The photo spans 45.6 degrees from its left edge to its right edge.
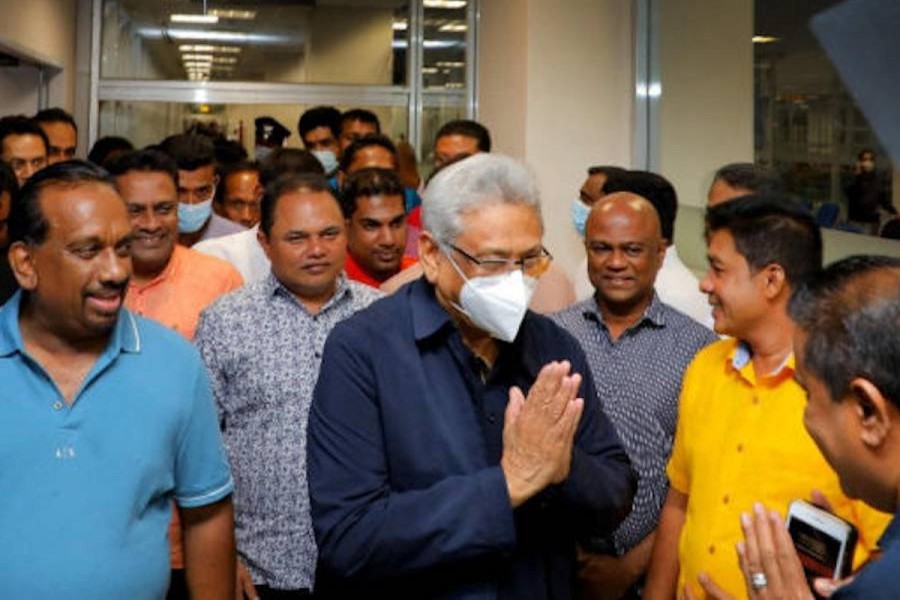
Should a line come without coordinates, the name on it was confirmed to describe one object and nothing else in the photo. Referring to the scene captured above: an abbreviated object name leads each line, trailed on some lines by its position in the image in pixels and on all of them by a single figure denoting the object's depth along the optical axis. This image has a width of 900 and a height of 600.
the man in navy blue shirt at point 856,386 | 1.38
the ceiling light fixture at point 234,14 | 8.21
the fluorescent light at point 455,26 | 8.01
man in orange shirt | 2.97
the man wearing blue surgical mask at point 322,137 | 5.65
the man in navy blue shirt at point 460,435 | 1.74
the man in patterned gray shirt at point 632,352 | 2.63
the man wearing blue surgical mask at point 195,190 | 3.93
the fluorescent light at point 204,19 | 8.23
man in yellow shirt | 2.08
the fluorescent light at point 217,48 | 8.20
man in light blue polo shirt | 1.86
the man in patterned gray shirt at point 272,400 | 2.59
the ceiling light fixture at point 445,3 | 8.01
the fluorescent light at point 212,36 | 8.20
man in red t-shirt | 3.47
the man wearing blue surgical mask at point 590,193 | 4.14
